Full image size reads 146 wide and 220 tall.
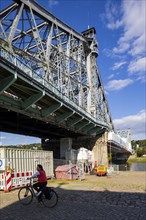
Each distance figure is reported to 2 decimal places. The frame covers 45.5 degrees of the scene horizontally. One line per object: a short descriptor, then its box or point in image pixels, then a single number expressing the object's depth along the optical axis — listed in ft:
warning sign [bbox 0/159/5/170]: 37.18
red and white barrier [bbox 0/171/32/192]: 35.93
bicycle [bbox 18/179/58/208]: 22.27
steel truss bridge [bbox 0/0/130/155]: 46.17
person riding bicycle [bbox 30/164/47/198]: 22.76
